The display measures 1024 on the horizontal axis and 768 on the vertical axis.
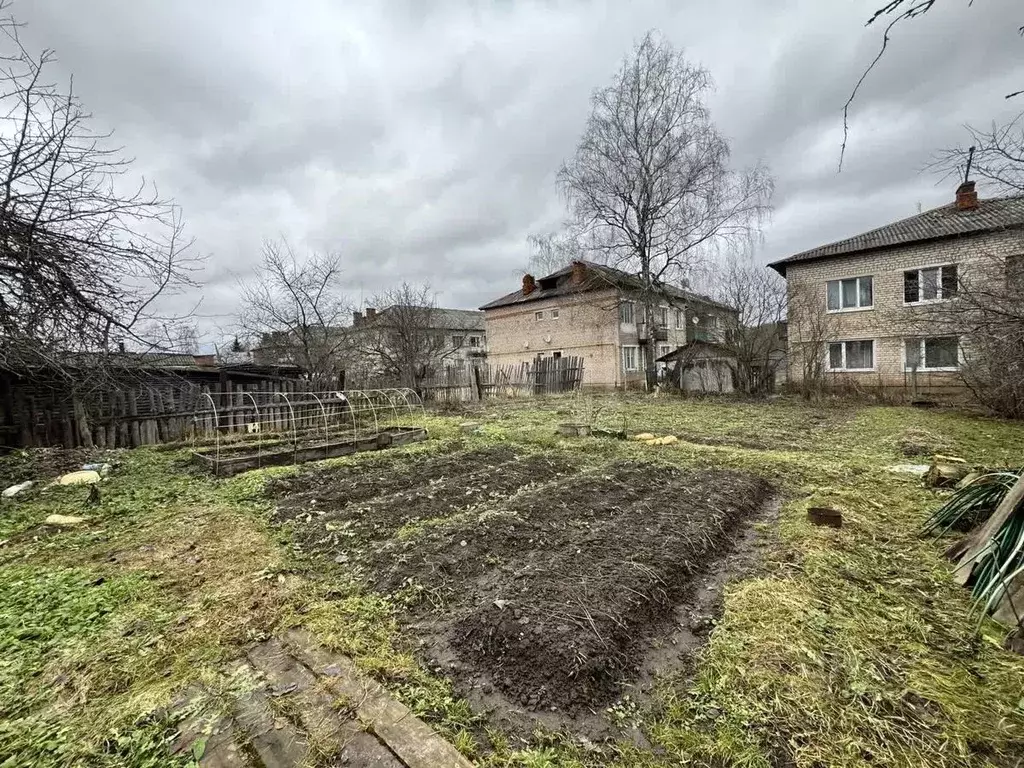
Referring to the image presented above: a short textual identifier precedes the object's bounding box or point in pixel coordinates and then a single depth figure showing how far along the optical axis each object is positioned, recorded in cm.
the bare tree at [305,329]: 1513
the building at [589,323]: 2466
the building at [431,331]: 2341
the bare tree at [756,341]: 1727
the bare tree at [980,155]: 524
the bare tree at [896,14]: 196
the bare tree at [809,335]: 1609
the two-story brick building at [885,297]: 1471
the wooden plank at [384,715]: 186
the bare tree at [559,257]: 2053
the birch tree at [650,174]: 1845
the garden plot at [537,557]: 238
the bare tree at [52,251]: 443
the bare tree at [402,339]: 2270
